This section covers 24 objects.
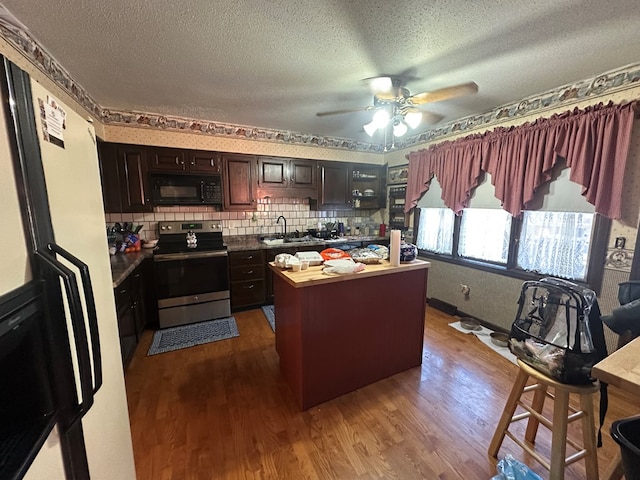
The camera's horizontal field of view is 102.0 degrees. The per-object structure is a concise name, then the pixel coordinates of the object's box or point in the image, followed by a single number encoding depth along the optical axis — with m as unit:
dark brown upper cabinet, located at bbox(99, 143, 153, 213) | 2.90
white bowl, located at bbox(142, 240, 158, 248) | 3.20
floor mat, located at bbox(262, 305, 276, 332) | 3.13
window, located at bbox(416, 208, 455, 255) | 3.54
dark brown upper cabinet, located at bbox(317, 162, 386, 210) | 4.09
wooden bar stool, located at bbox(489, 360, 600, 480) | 1.19
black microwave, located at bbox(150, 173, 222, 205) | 3.19
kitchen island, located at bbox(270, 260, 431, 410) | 1.76
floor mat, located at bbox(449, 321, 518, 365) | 2.45
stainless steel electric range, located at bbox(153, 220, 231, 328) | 2.94
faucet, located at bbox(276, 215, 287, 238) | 4.09
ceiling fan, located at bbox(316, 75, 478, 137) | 1.81
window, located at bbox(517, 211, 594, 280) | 2.31
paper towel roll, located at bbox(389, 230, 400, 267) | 2.01
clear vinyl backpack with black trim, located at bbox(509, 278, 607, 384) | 1.18
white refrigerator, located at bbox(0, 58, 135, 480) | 0.57
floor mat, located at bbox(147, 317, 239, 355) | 2.63
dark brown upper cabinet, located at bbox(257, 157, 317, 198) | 3.65
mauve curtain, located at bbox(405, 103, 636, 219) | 2.00
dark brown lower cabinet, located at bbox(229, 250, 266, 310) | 3.35
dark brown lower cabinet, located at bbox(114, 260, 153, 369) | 2.06
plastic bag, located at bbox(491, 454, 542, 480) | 1.30
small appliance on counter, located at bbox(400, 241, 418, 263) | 2.11
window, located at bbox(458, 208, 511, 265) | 2.93
